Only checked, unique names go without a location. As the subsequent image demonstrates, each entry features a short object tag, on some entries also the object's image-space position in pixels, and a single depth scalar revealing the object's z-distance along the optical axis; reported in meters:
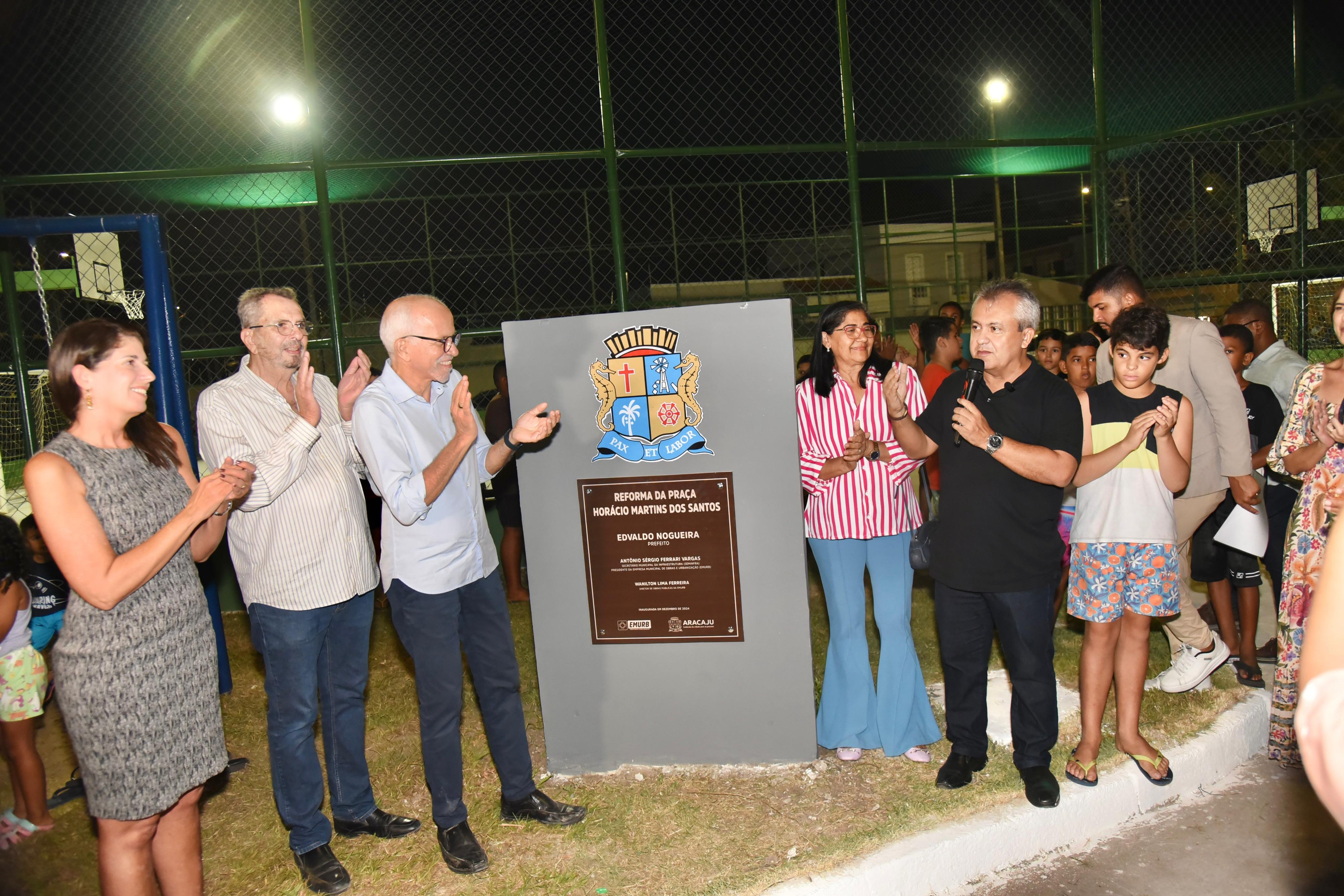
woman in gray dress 2.75
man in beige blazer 4.44
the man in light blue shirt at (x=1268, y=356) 5.42
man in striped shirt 3.56
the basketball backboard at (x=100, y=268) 5.74
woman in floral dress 3.79
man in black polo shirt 3.78
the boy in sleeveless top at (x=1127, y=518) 3.90
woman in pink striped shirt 4.24
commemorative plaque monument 4.05
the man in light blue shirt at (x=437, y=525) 3.56
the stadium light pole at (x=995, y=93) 7.71
